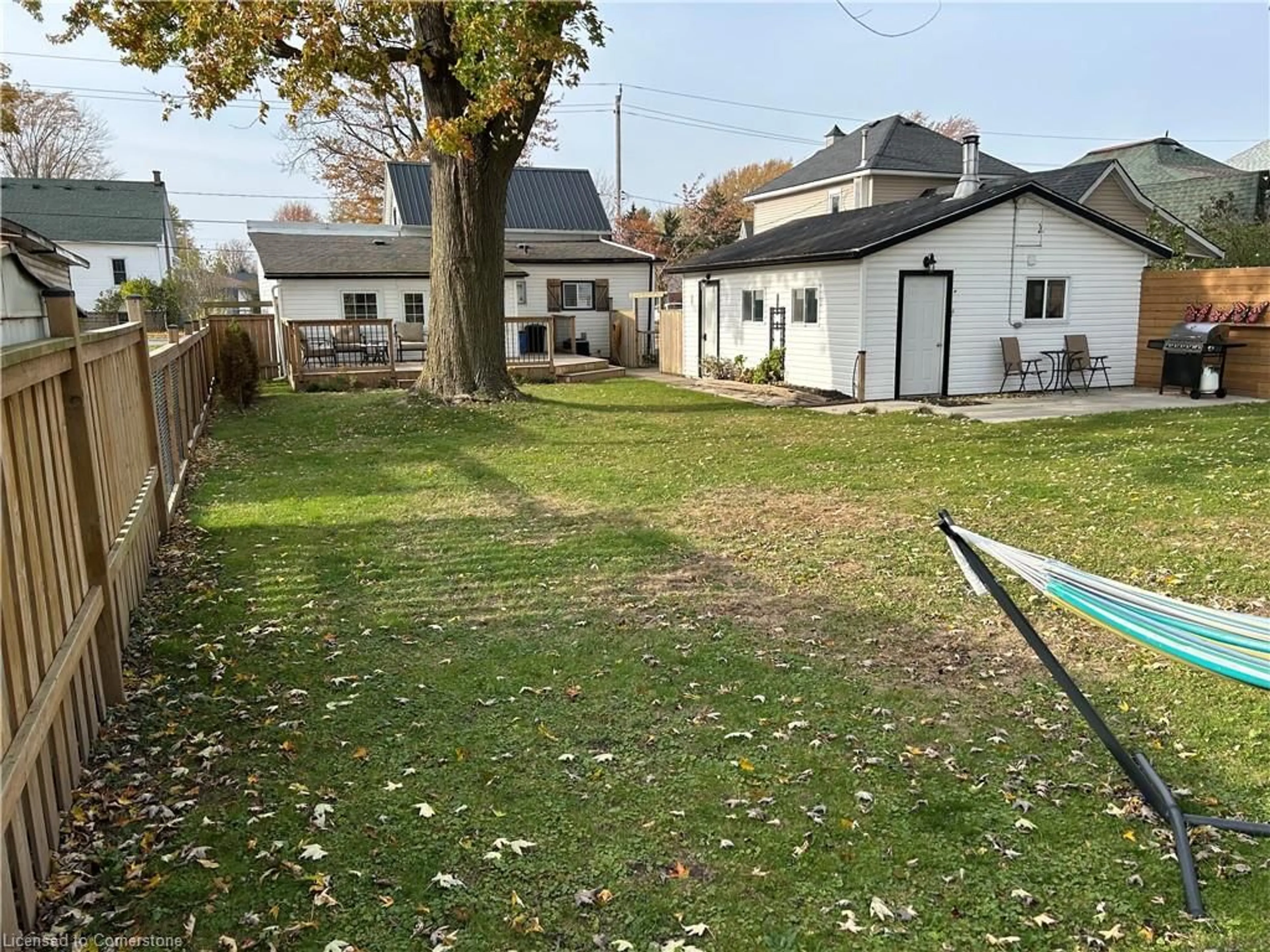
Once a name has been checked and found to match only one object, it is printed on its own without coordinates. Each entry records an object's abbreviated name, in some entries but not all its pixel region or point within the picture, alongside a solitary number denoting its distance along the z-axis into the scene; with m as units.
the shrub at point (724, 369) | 18.20
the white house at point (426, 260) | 22.02
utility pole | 40.97
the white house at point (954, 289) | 14.91
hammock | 2.69
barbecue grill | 14.41
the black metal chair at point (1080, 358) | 16.19
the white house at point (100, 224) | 37.78
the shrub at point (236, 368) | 14.42
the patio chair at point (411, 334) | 21.53
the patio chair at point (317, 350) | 18.88
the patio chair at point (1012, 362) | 15.66
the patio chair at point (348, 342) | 19.38
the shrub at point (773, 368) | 16.95
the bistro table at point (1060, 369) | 16.20
